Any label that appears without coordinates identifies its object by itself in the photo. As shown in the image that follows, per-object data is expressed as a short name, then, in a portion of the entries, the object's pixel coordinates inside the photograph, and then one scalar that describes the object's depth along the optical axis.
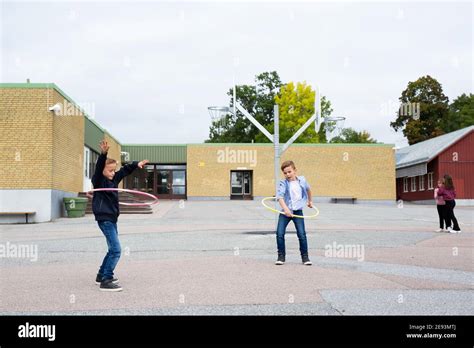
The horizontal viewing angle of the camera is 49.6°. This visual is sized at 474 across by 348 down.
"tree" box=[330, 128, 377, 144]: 84.75
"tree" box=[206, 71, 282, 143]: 65.31
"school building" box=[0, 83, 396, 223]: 42.09
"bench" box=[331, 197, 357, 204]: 41.12
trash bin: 23.28
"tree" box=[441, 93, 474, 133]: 64.12
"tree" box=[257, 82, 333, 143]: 51.34
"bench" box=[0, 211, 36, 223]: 20.87
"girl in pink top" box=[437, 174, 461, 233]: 15.75
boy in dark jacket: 7.17
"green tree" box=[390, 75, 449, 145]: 64.81
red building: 40.75
